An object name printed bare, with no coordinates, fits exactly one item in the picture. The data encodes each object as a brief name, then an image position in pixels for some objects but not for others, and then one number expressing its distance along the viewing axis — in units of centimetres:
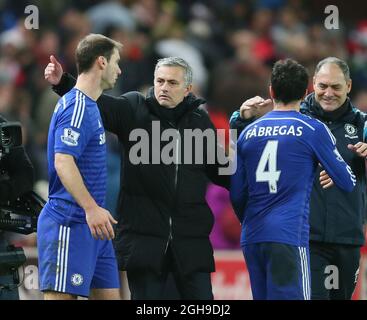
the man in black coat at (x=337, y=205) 1501
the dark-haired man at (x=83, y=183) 1293
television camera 1390
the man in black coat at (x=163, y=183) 1387
